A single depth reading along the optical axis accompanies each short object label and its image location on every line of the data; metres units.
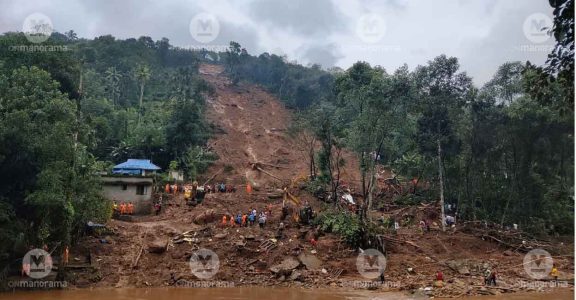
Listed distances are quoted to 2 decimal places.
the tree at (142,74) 54.16
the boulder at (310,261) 22.59
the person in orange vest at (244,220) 26.45
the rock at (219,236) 24.58
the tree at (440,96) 27.23
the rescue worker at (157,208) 28.84
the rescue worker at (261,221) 26.19
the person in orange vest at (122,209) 27.98
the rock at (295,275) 21.66
